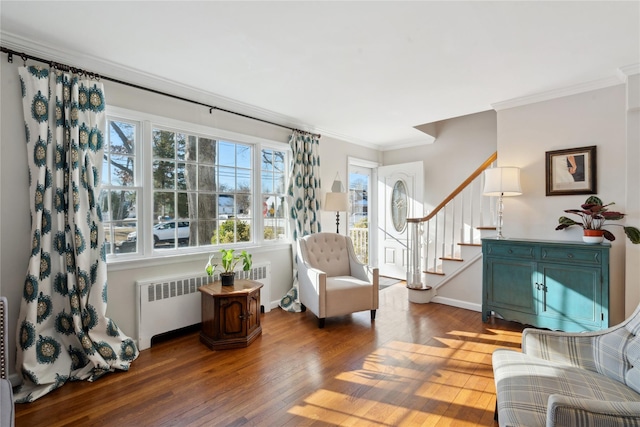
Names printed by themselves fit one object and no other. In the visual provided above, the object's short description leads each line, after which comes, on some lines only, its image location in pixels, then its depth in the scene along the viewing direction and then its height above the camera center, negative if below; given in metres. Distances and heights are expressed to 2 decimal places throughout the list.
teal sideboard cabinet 2.77 -0.70
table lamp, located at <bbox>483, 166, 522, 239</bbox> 3.30 +0.32
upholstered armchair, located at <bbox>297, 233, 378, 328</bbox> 3.32 -0.77
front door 5.32 +0.05
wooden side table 2.82 -0.96
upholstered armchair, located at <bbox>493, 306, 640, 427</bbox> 1.08 -0.79
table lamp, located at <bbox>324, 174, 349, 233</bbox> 4.13 +0.14
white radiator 2.81 -0.87
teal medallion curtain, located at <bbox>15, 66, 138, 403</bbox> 2.20 -0.23
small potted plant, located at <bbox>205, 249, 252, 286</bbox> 3.08 -0.51
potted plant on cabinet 2.70 -0.09
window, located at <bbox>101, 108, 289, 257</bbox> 2.83 +0.26
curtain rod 2.19 +1.13
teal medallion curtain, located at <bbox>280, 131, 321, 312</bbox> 4.13 +0.31
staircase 3.93 -0.56
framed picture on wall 3.07 +0.41
